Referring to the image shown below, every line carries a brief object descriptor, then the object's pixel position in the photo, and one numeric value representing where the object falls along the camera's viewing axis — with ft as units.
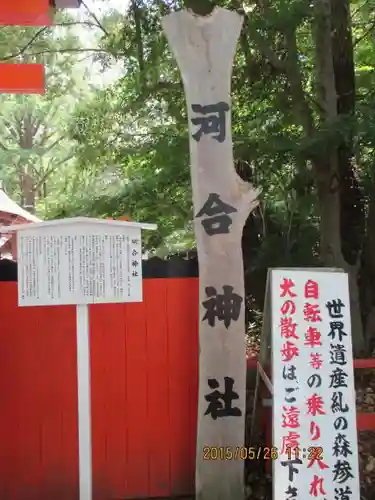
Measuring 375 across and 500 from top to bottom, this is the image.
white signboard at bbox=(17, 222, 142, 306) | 11.82
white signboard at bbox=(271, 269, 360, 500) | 11.56
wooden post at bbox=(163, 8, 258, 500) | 12.42
